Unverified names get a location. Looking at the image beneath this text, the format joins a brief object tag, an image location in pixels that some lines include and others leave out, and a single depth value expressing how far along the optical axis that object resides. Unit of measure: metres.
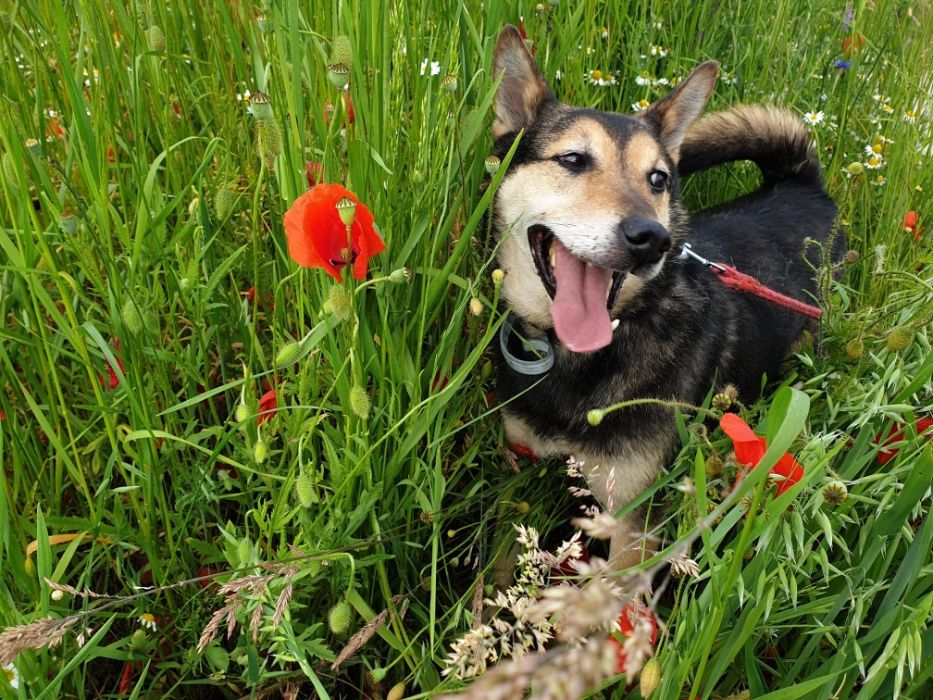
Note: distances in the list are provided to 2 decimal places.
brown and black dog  0.50
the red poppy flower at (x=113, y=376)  0.41
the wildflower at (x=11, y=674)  0.32
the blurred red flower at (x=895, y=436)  0.39
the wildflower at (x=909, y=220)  0.65
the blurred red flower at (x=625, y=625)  0.31
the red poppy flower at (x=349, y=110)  0.40
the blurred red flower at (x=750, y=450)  0.28
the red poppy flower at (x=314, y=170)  0.38
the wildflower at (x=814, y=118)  0.79
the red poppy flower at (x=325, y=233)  0.30
